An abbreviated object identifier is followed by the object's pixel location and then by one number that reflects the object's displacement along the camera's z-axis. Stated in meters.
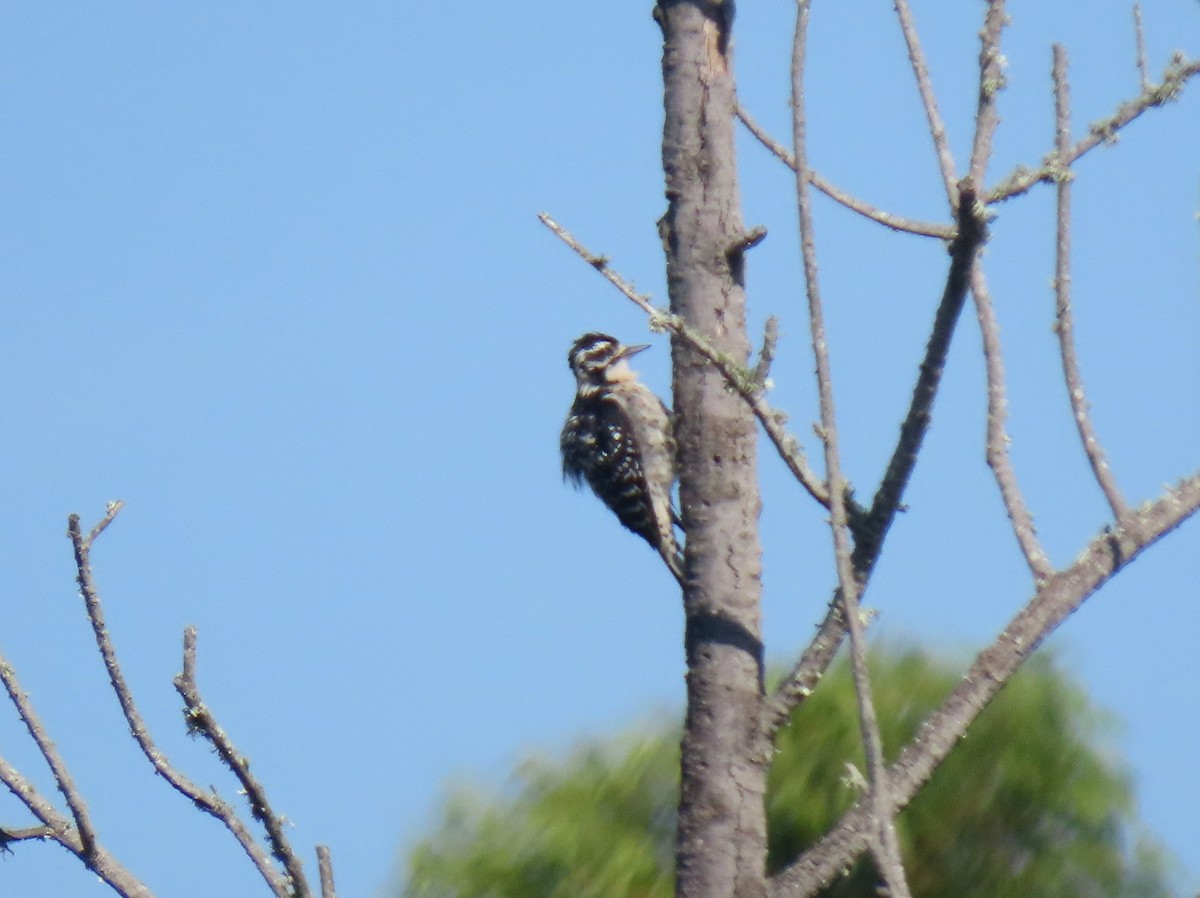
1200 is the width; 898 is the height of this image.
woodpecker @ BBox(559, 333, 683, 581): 14.10
